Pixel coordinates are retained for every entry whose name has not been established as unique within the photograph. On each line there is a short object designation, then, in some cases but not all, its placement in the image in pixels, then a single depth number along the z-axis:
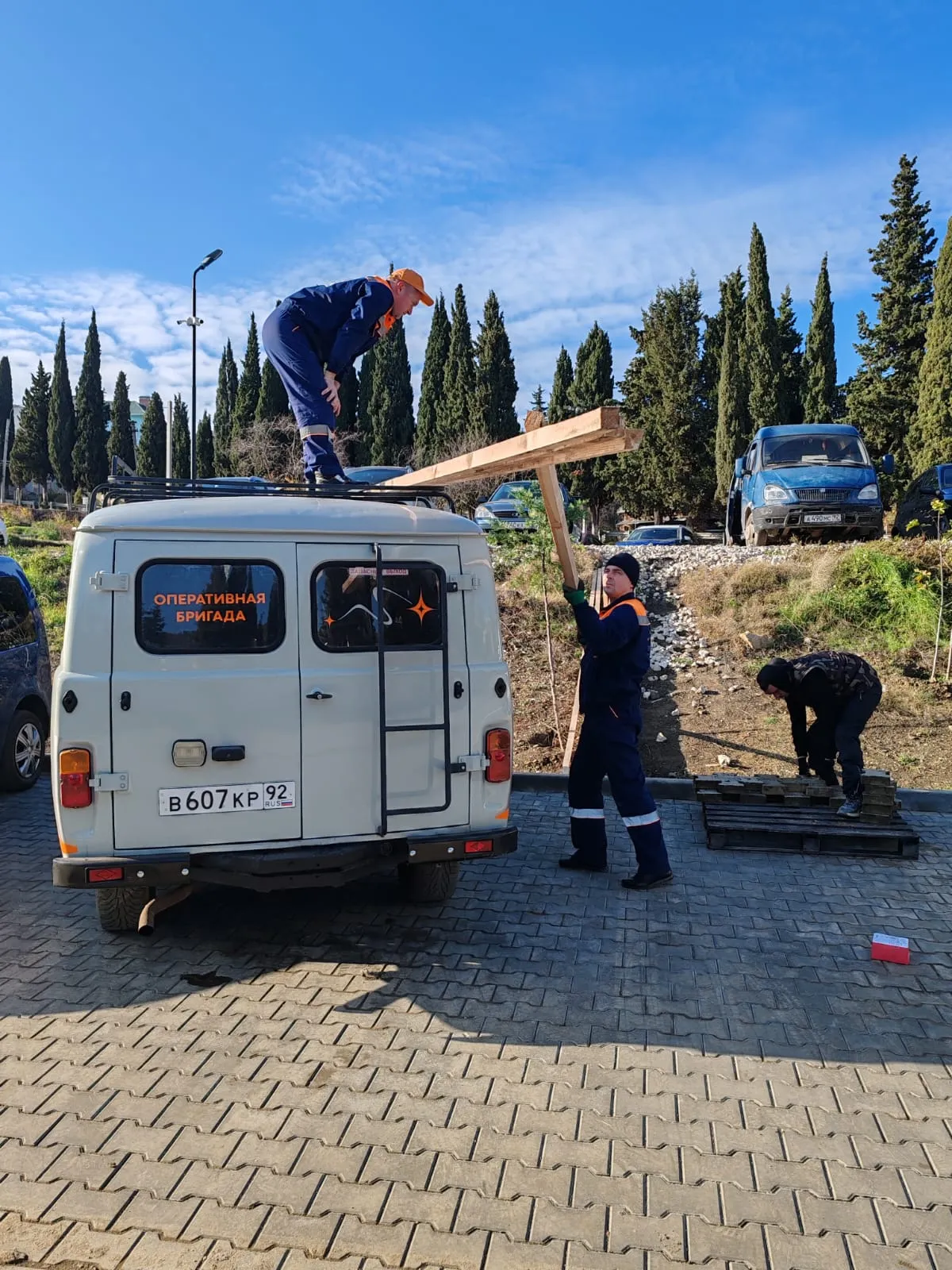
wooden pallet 6.09
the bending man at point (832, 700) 6.44
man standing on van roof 5.59
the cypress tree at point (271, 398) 46.22
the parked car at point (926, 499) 13.96
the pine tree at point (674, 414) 36.62
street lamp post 19.06
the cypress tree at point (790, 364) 35.16
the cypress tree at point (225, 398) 54.66
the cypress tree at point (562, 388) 45.47
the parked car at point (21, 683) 7.46
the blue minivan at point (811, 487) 13.55
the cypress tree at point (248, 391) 48.09
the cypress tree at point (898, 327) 31.47
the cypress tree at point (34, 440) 62.03
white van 4.06
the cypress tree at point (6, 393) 79.99
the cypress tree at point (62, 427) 59.66
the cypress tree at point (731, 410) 34.53
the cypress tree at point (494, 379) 39.91
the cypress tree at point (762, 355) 34.31
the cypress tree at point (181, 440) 56.19
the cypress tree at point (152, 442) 62.84
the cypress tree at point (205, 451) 60.09
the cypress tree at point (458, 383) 40.53
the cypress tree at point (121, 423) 61.31
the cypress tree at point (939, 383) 26.39
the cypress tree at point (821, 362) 36.44
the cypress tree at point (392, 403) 44.28
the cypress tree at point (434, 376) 42.91
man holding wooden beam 5.43
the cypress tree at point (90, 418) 58.41
